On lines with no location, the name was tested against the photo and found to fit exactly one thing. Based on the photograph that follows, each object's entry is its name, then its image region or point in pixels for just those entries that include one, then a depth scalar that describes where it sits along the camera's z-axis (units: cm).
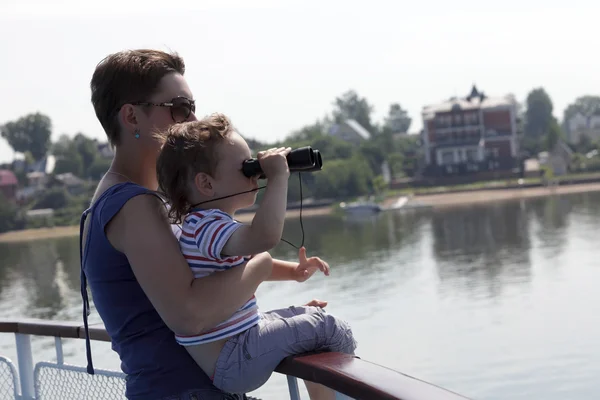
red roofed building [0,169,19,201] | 6601
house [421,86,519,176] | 5994
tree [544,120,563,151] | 6459
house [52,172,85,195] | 6656
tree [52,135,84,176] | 7081
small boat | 5484
